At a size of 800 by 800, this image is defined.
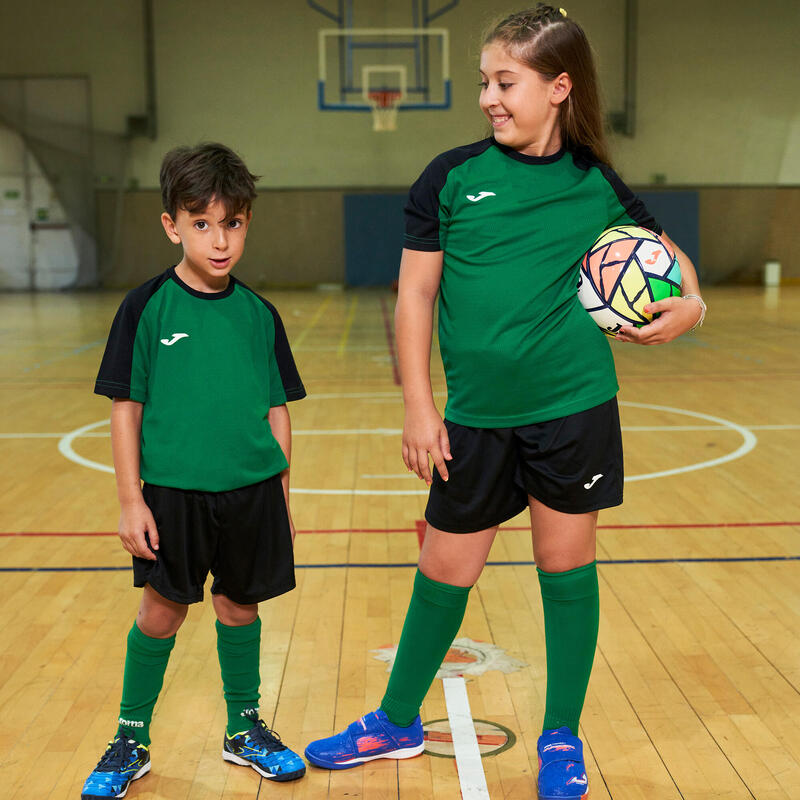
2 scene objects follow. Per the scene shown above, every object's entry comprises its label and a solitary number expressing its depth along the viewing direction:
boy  1.89
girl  1.83
